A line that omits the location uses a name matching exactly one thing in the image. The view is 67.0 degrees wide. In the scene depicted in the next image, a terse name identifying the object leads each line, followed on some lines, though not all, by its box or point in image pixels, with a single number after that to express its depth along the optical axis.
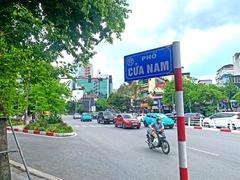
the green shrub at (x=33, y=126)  14.61
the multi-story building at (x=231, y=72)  42.85
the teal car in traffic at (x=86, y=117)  29.24
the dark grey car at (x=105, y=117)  22.47
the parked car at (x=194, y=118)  18.51
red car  16.65
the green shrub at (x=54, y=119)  16.43
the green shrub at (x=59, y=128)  12.80
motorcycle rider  7.75
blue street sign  2.15
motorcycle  7.42
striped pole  2.09
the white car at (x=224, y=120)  14.87
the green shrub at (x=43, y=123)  14.88
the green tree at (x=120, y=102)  41.67
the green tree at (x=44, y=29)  3.98
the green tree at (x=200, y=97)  29.64
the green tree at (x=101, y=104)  50.65
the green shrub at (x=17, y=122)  20.15
